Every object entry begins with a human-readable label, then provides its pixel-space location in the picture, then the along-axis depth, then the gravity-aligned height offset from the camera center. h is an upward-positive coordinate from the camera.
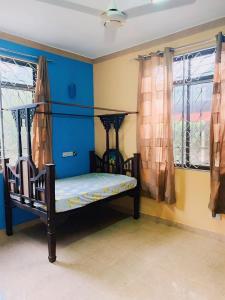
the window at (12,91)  3.01 +0.61
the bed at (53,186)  2.40 -0.62
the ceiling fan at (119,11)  1.69 +0.96
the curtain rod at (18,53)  2.92 +1.08
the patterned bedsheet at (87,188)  2.53 -0.63
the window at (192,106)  2.86 +0.37
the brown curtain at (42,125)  3.11 +0.16
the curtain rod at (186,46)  2.74 +1.10
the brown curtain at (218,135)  2.57 +0.00
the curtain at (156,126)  3.03 +0.13
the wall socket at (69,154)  3.64 -0.26
